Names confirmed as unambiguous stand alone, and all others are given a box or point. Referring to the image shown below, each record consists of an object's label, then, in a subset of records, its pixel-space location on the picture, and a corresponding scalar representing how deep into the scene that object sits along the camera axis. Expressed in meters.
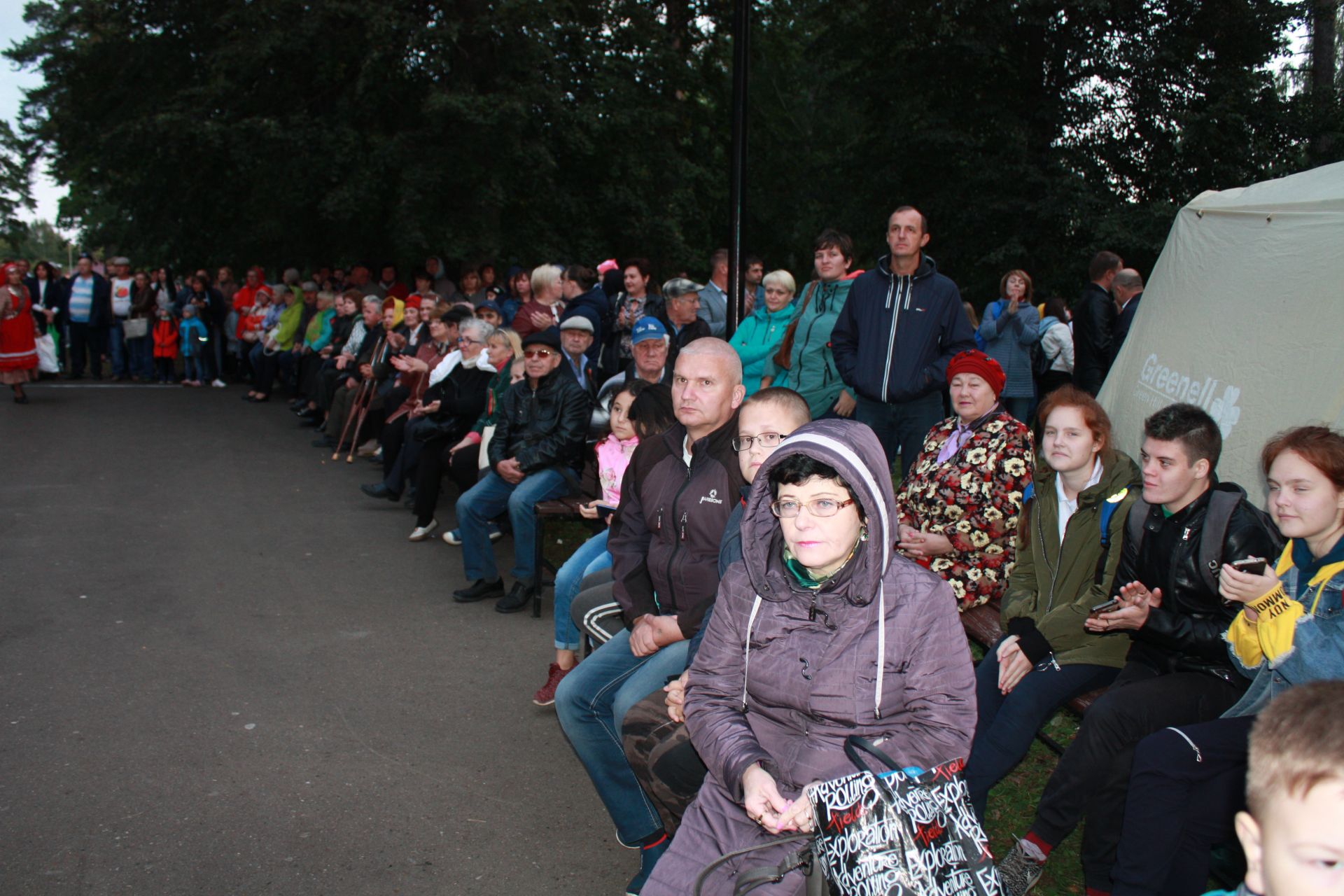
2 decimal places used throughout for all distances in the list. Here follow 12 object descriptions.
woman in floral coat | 4.64
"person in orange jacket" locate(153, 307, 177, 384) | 17.75
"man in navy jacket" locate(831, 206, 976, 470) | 6.61
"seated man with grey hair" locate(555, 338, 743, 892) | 3.87
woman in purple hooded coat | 2.69
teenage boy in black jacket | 3.51
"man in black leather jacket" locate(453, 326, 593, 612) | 6.78
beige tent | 4.84
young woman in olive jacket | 3.87
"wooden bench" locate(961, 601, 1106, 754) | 3.89
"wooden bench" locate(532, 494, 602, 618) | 6.62
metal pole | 7.24
